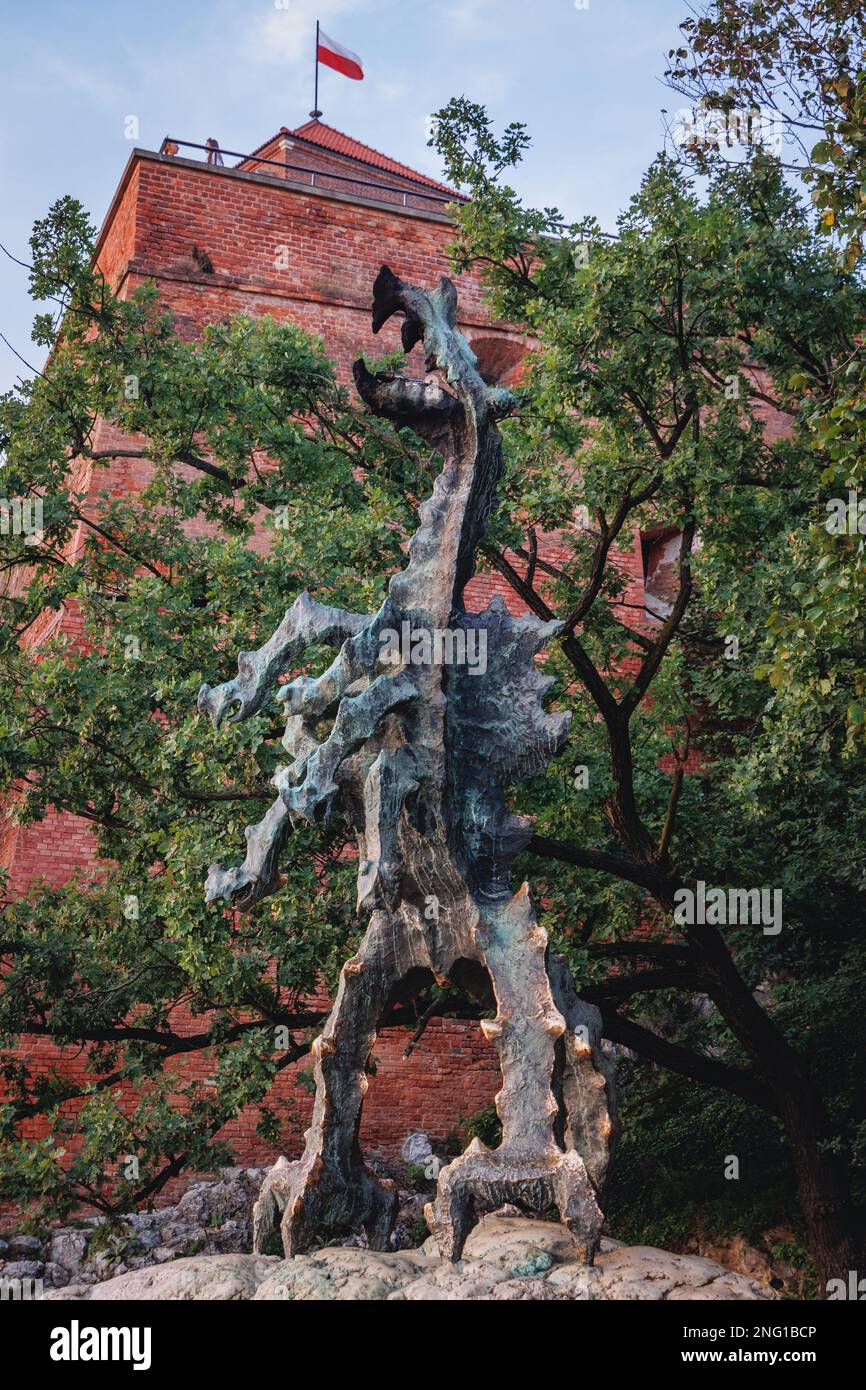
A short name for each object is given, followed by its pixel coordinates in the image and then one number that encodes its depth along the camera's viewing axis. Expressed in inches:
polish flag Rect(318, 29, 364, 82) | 975.6
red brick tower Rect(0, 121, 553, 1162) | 645.9
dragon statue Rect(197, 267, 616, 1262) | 243.1
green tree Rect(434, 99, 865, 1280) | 406.0
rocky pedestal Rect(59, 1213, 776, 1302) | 231.6
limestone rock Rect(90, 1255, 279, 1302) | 236.4
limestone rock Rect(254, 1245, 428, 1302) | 230.8
